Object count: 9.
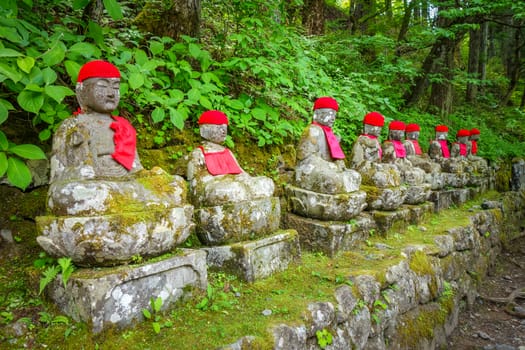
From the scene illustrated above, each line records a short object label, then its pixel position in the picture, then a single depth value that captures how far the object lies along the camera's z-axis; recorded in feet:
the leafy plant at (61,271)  6.85
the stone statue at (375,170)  14.83
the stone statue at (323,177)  12.22
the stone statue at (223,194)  9.64
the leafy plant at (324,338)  8.54
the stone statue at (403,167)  17.16
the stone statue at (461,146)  26.22
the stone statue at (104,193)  6.99
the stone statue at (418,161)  20.72
